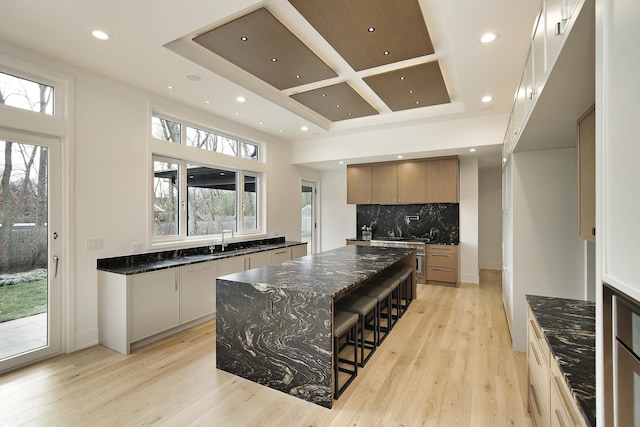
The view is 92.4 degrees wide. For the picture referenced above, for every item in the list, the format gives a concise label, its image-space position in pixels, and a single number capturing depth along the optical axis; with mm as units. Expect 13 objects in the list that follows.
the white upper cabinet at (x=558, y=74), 1143
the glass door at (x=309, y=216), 7652
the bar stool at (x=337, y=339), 2357
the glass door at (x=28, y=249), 2748
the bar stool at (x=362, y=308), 2787
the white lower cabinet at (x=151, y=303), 3111
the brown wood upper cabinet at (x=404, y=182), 5836
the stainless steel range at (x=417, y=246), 5926
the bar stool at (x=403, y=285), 4051
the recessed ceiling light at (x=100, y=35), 2598
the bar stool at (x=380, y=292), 3225
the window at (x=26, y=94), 2776
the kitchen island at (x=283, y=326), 2232
